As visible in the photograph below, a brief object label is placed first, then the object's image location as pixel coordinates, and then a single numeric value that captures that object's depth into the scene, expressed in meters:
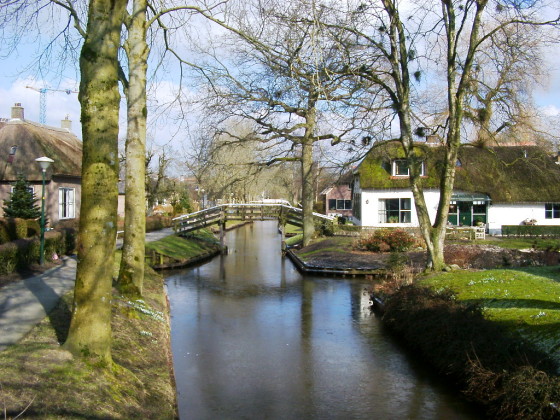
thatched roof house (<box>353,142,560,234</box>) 37.69
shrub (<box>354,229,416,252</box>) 26.80
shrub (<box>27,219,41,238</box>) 20.69
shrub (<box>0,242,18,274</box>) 14.45
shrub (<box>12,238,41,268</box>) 15.65
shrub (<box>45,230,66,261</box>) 18.22
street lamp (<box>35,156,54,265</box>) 16.97
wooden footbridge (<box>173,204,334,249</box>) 33.75
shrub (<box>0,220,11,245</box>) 18.23
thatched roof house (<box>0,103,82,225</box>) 27.48
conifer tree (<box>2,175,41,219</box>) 24.45
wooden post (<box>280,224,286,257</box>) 33.39
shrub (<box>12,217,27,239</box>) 19.27
